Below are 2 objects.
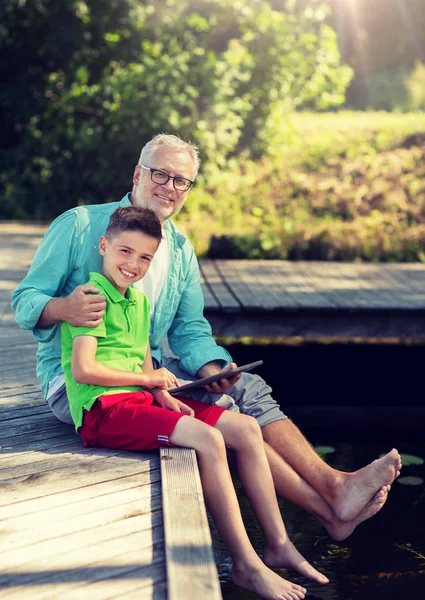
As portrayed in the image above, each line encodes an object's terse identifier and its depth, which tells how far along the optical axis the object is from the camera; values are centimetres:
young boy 279
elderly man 311
